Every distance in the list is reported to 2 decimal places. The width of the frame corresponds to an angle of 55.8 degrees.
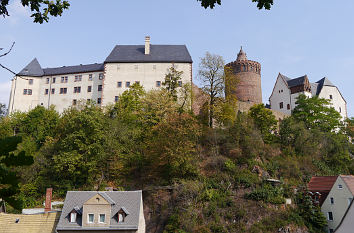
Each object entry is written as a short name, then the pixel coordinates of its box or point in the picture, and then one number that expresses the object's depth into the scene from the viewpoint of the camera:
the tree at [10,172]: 3.96
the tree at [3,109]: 63.44
